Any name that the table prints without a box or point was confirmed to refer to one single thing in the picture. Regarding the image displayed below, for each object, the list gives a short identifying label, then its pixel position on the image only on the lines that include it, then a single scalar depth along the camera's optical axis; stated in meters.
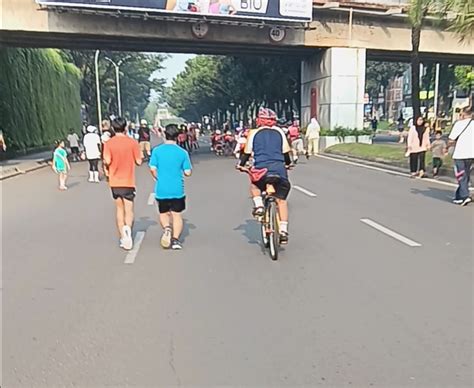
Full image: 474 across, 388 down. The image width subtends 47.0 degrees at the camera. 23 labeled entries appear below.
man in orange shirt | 7.84
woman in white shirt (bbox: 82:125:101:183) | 17.22
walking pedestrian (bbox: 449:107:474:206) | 10.84
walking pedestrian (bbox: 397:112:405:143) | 47.66
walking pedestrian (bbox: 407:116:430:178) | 16.09
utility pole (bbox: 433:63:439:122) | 49.81
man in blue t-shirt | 7.54
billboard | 22.69
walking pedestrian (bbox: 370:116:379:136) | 51.66
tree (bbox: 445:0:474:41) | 13.18
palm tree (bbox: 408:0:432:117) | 17.65
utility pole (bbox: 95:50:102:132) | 47.41
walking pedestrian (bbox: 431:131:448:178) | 15.97
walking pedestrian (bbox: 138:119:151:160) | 25.27
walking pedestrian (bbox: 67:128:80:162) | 26.53
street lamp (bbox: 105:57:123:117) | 55.41
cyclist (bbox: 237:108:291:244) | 7.18
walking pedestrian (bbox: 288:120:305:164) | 21.42
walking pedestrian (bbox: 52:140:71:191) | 15.60
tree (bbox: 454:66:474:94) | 37.65
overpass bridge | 23.50
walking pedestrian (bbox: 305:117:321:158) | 27.06
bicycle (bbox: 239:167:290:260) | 7.01
